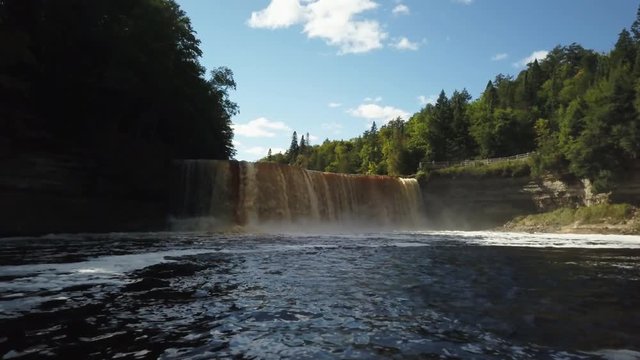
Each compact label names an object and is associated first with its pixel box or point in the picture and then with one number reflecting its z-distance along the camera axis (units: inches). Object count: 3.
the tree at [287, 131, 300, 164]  7305.6
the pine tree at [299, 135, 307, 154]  7199.8
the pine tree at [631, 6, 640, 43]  3907.5
